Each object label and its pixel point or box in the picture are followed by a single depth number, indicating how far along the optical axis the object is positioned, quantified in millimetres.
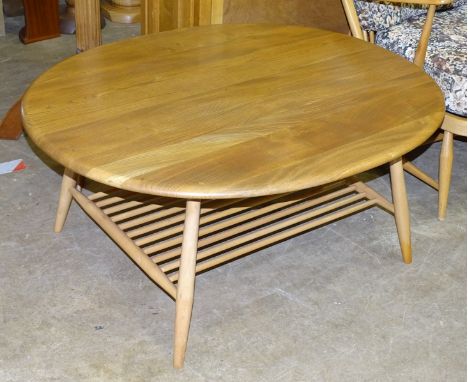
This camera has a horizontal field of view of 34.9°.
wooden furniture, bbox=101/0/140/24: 3955
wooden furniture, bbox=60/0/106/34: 3775
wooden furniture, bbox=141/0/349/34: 2721
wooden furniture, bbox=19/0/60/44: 3594
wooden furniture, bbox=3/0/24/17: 3994
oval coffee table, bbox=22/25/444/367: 1640
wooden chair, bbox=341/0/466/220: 2238
